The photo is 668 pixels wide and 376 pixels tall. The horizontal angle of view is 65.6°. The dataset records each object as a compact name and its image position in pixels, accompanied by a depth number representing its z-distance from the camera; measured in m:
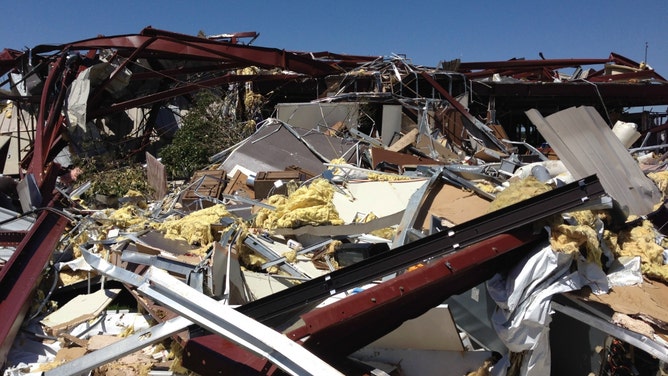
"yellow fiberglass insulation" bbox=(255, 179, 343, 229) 4.73
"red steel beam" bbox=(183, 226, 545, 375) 2.43
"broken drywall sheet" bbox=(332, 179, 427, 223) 5.08
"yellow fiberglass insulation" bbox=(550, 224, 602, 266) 2.62
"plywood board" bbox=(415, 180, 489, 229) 4.23
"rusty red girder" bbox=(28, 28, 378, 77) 10.09
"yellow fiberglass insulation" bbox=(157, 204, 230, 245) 4.59
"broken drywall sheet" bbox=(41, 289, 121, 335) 3.86
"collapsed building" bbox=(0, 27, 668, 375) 2.48
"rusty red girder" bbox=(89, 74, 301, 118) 9.91
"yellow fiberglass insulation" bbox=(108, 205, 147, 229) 5.28
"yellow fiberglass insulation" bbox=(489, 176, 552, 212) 3.07
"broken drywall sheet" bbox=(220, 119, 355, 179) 7.77
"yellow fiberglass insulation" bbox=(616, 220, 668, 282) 3.22
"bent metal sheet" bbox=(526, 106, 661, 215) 2.90
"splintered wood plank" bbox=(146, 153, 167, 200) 7.57
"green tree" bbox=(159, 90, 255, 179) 9.43
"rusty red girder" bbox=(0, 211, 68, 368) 3.48
